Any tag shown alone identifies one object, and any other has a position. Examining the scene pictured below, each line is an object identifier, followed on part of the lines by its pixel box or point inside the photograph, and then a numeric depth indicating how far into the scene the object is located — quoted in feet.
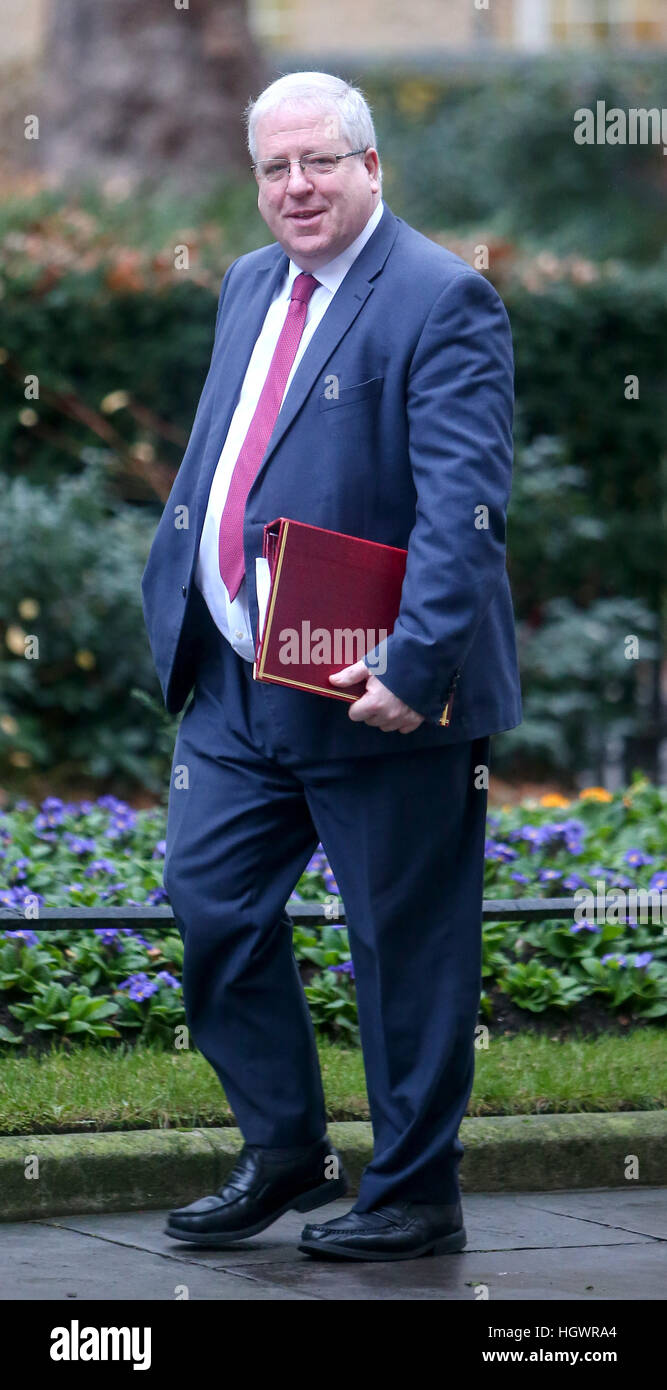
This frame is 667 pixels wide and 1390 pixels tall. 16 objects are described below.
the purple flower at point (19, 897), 34.05
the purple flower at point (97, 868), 36.73
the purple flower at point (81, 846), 38.09
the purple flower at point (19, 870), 35.78
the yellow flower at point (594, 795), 45.68
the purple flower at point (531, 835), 39.83
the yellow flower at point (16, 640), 51.98
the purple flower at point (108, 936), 33.38
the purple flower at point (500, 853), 38.78
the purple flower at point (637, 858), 38.78
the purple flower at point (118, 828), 39.55
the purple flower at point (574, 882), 37.58
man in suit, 23.52
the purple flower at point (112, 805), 41.57
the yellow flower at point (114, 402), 59.47
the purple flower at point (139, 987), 31.32
